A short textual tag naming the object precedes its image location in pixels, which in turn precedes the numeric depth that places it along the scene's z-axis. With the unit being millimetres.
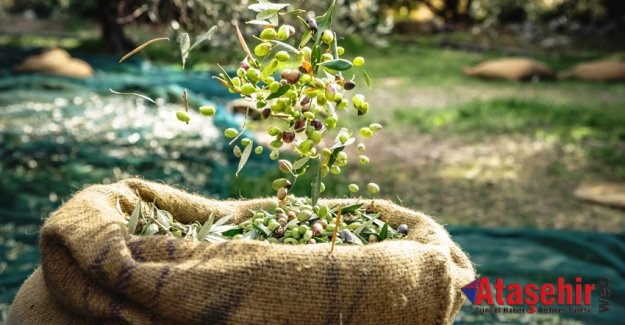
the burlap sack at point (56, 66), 11164
